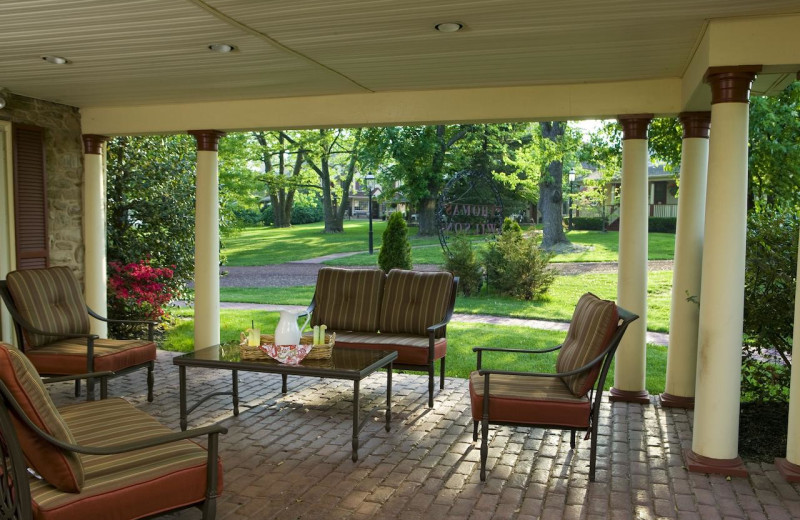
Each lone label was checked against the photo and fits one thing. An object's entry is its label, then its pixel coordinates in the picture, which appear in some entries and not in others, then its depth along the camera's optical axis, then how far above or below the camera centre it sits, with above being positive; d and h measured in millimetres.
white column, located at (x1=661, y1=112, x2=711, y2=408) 5613 -366
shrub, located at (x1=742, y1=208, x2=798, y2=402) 4859 -534
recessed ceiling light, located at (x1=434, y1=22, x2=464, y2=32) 4105 +1131
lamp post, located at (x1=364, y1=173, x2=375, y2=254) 16844 +813
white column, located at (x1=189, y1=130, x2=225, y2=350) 7086 -415
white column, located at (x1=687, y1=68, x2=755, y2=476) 4059 -381
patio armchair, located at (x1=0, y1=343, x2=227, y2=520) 2588 -1101
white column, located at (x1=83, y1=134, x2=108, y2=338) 7395 -147
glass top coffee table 4375 -1029
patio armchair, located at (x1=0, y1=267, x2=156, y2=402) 5328 -1006
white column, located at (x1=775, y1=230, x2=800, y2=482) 4086 -1232
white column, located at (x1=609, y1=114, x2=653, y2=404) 5766 -362
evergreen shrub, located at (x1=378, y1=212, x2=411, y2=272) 10672 -523
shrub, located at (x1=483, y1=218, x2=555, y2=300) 12016 -882
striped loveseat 6188 -847
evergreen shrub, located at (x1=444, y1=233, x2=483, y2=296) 12086 -885
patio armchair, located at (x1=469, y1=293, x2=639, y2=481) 4059 -1093
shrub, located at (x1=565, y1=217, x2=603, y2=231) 24234 -262
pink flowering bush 8547 -1027
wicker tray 4766 -977
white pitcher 4871 -850
